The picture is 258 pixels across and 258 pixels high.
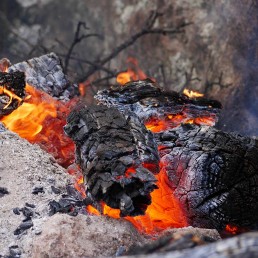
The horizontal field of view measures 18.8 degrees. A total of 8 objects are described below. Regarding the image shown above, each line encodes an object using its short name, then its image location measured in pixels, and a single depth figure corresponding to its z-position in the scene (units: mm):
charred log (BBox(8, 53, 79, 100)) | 6631
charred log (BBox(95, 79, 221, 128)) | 5523
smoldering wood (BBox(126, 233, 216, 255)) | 2579
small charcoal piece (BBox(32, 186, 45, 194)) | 4596
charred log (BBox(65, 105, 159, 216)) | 3973
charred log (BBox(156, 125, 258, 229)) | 4421
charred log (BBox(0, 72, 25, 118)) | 5907
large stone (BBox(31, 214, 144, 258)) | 3730
